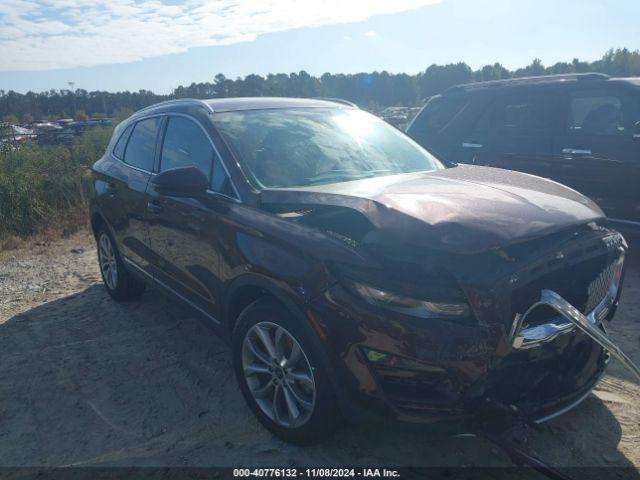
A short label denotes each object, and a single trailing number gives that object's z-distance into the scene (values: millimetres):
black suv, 5086
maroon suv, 2270
